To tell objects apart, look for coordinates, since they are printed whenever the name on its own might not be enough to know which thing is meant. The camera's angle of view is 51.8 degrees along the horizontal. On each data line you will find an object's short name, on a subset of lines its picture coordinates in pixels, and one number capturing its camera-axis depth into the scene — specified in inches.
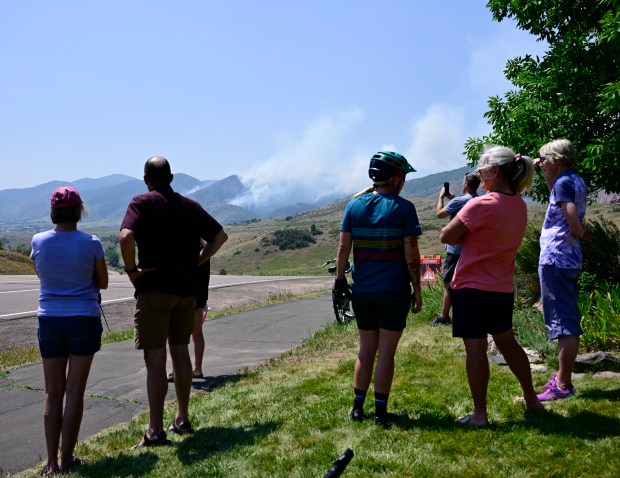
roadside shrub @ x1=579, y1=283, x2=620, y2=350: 251.3
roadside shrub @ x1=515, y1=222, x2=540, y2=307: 375.9
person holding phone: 291.6
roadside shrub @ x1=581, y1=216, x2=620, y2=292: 354.3
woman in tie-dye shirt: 195.2
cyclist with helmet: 184.4
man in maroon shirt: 183.2
